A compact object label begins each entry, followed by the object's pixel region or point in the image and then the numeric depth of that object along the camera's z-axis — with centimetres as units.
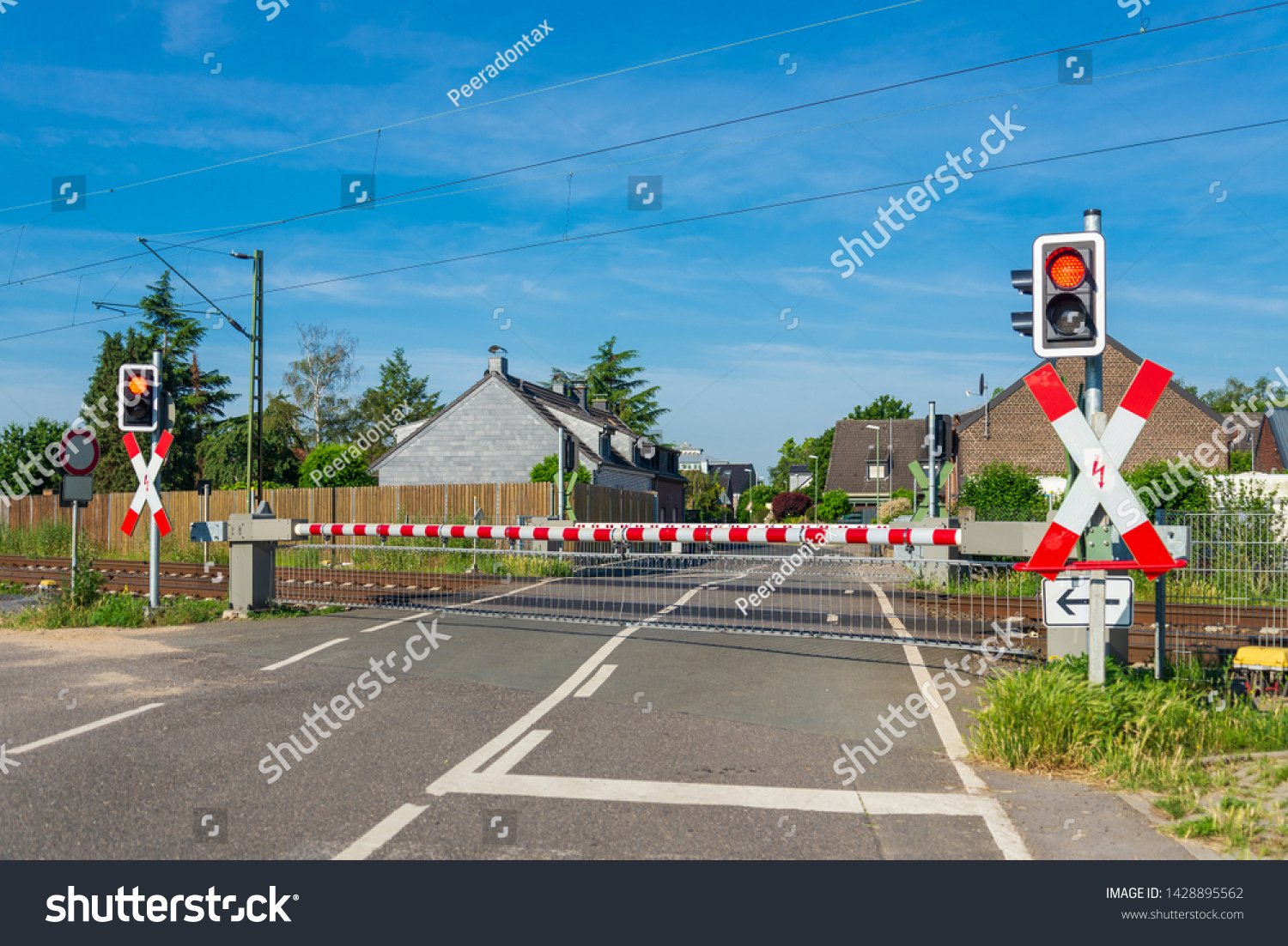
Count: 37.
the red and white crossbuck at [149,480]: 1230
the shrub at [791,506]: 7638
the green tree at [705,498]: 7231
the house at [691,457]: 14592
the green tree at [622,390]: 8212
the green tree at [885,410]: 9881
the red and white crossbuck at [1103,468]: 552
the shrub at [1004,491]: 3450
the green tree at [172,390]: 5356
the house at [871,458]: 7412
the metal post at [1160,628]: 694
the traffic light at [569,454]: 2727
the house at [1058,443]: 4331
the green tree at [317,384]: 6812
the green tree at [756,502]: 8212
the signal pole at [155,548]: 1245
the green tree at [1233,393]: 8703
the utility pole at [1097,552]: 577
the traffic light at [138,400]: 1223
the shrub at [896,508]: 5529
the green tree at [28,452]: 5144
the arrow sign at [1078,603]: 585
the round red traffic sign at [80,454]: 1380
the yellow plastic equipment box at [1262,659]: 773
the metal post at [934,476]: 1807
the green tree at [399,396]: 8462
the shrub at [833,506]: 6838
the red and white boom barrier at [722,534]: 860
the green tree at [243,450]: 5484
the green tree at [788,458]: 12524
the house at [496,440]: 4916
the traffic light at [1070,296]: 563
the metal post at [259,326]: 2689
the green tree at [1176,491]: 2408
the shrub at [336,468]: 5166
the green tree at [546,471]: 4412
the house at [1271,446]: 5366
